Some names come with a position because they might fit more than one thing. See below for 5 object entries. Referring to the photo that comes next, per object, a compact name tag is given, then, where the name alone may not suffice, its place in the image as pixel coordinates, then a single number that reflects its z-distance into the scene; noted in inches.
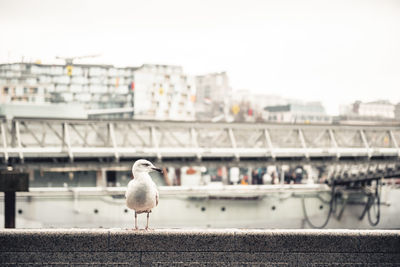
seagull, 253.8
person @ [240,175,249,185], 1477.1
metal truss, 944.3
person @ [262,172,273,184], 1465.3
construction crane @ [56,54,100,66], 4586.6
